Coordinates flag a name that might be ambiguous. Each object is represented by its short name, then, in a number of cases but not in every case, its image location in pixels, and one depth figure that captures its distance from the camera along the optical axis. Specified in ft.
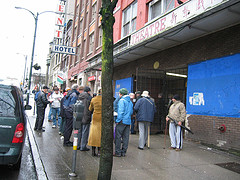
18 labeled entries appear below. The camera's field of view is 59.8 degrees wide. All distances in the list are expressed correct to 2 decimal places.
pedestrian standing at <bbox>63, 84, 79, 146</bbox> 22.11
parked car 12.71
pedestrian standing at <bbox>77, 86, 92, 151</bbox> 20.26
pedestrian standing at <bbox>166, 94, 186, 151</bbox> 22.99
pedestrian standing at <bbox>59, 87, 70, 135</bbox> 24.60
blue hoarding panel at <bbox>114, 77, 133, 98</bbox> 42.91
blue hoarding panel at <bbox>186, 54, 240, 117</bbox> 22.00
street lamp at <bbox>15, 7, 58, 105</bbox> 53.03
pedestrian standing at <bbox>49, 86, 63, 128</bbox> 32.58
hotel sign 49.87
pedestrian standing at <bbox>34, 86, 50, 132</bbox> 28.94
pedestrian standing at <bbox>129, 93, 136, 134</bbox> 32.47
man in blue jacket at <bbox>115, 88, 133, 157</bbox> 19.63
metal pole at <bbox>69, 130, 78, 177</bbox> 13.56
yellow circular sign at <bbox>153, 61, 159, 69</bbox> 34.80
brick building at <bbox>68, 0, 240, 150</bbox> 21.72
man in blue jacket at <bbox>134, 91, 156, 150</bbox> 22.76
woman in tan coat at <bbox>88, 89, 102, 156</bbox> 18.40
